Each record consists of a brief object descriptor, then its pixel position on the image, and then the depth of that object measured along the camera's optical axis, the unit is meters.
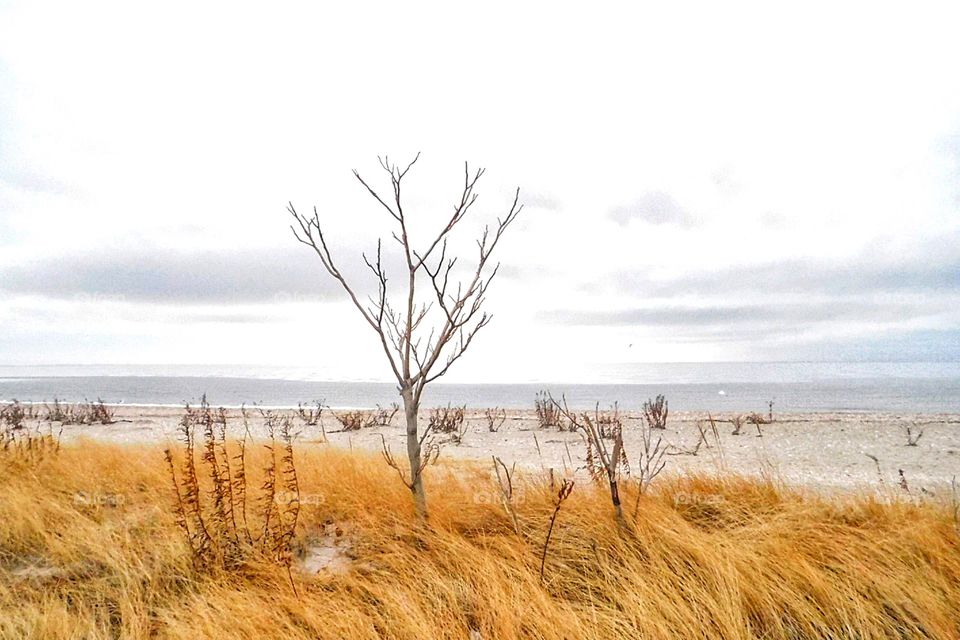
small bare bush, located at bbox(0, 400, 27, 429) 13.24
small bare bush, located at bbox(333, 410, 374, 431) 15.43
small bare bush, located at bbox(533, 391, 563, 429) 14.95
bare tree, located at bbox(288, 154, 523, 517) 3.64
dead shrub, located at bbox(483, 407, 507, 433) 15.25
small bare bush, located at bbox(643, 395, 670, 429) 15.07
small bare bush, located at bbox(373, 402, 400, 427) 16.56
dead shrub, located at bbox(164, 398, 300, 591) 3.34
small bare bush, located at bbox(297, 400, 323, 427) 16.36
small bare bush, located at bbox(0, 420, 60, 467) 5.59
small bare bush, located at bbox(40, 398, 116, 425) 16.88
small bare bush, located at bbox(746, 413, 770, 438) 15.53
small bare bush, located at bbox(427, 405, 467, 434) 14.09
